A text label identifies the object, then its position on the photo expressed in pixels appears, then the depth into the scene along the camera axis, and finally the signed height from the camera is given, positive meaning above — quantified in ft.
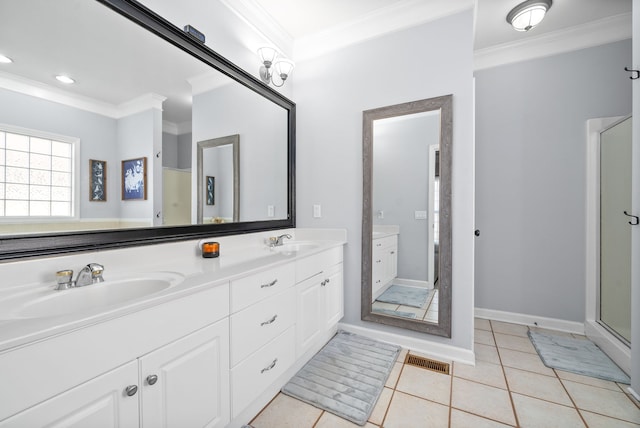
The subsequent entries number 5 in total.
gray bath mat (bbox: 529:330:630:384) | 5.99 -3.44
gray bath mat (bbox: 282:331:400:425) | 5.03 -3.48
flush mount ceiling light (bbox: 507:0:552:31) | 6.84 +5.16
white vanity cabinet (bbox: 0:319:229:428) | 2.37 -1.88
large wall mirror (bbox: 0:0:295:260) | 3.40 +1.33
